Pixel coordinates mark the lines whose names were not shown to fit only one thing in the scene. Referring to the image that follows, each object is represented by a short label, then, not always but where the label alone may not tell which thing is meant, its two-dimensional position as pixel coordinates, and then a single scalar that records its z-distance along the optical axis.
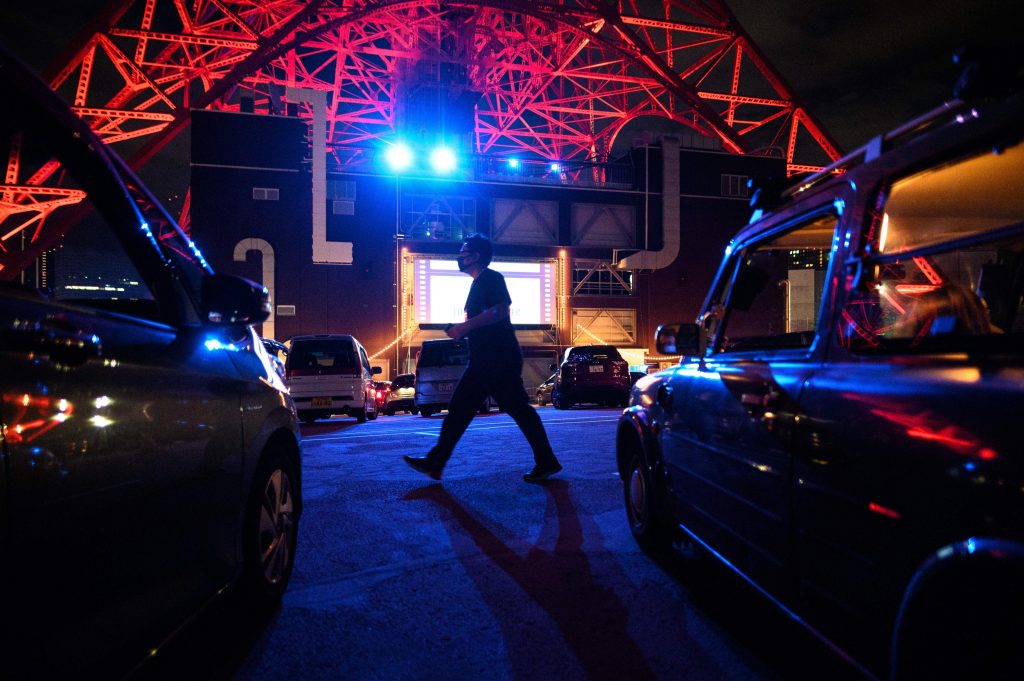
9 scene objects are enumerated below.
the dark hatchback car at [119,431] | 1.35
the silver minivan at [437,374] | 15.48
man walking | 5.54
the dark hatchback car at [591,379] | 16.78
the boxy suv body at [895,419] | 1.30
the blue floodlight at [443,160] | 30.62
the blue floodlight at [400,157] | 29.84
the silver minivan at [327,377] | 13.34
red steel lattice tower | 24.91
